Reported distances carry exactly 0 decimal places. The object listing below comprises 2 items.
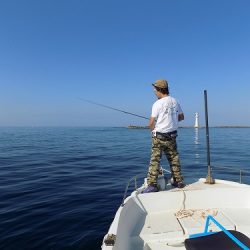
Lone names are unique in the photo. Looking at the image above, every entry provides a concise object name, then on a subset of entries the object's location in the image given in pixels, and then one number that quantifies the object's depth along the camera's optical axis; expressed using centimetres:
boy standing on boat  662
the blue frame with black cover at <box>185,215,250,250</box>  338
